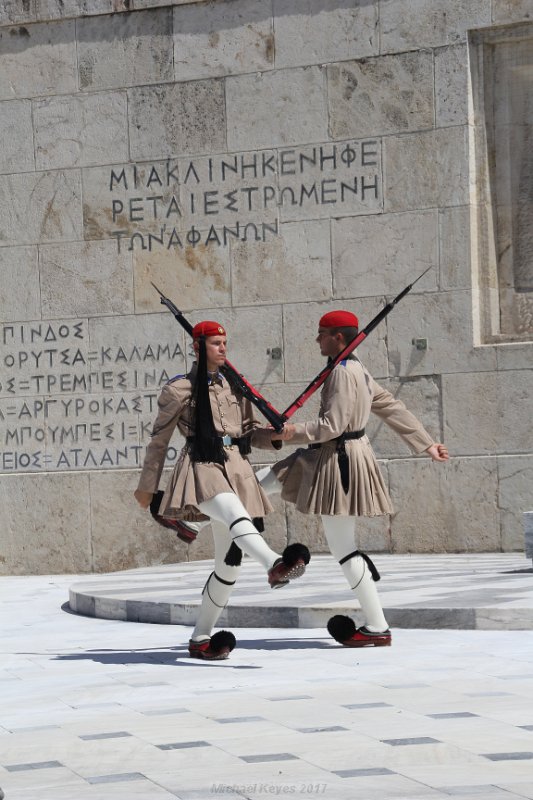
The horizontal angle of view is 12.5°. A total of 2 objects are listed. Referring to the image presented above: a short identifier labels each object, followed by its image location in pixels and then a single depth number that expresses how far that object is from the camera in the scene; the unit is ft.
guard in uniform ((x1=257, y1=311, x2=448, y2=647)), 40.90
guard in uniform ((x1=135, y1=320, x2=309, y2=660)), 40.25
